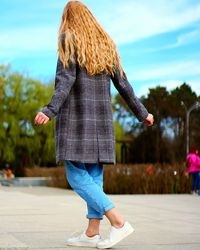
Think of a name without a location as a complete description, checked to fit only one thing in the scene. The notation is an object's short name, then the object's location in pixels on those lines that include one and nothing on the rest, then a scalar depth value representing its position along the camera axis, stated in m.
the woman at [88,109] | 4.95
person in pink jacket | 17.89
